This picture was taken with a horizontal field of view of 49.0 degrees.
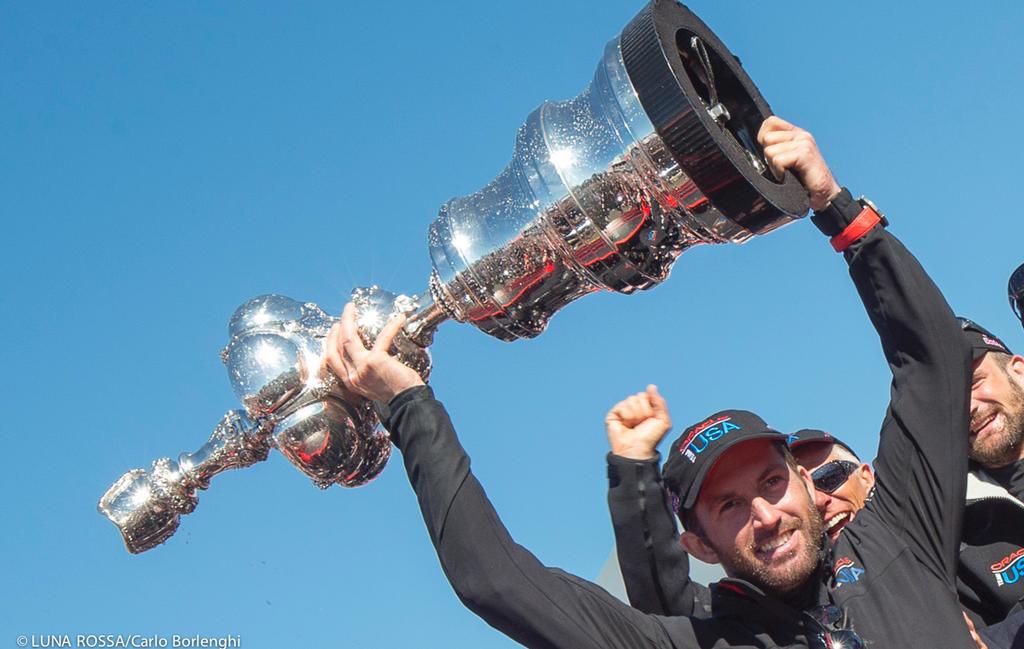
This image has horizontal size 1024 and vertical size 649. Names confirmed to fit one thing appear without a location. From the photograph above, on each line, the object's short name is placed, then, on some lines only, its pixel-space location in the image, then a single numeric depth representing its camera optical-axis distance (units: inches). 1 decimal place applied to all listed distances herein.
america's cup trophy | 137.8
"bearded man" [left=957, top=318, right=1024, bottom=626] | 160.9
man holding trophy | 124.3
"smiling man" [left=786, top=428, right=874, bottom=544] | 201.2
